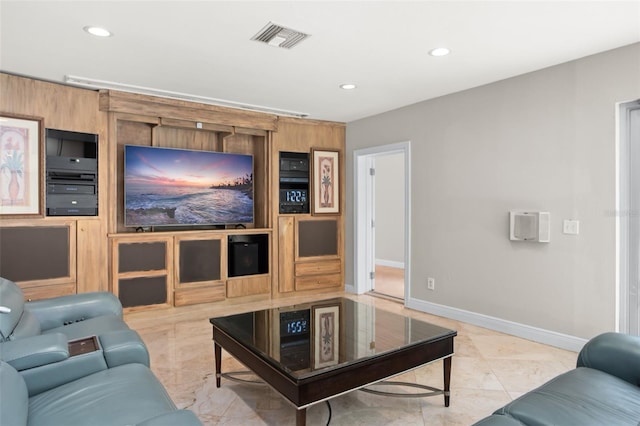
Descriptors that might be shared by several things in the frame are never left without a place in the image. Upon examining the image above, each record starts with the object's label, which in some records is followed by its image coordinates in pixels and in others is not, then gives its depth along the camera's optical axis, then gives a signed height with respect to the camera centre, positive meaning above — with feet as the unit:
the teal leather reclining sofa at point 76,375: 4.71 -2.33
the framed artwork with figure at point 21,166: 11.80 +1.48
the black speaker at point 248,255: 16.51 -1.77
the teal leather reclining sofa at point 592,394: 4.84 -2.49
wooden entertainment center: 12.42 -0.66
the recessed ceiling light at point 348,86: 13.24 +4.35
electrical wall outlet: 15.08 -2.72
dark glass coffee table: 6.30 -2.49
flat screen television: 14.51 +1.05
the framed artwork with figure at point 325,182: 18.51 +1.48
